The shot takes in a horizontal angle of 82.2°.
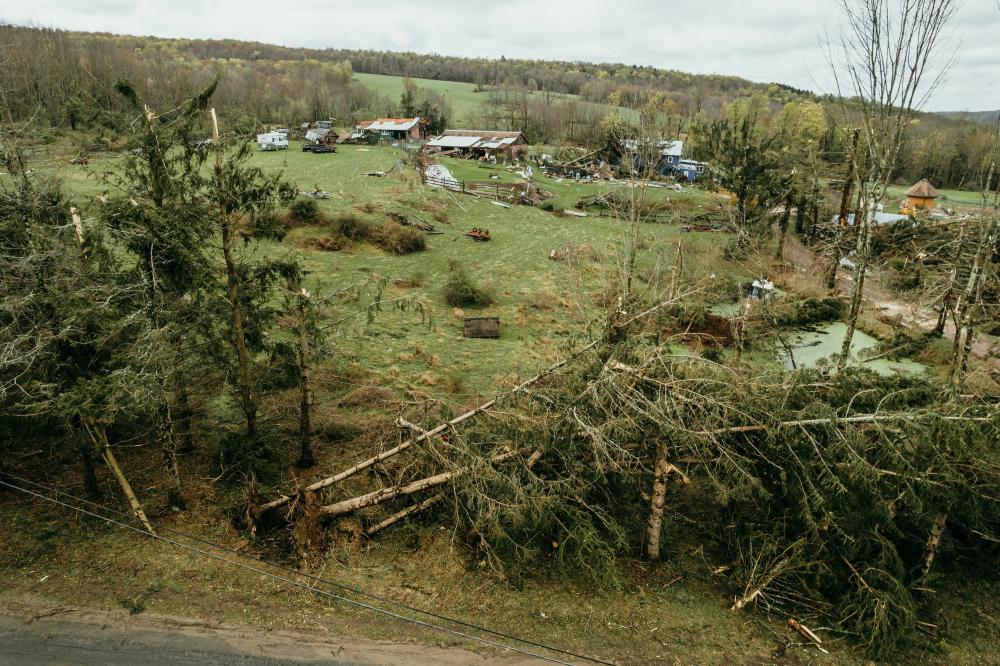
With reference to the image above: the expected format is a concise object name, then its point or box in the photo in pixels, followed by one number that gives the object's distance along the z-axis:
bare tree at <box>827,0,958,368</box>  10.86
